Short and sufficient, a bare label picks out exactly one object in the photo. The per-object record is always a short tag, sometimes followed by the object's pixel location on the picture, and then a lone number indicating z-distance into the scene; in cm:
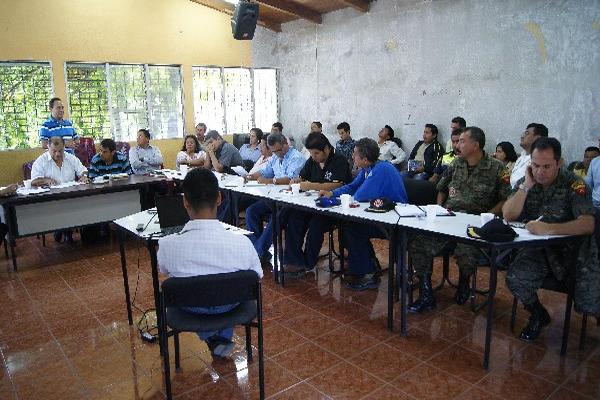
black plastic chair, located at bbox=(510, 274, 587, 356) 270
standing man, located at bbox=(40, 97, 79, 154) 639
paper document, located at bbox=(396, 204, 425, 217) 310
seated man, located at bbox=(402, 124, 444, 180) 665
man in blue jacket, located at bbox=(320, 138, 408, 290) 366
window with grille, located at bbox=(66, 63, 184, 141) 777
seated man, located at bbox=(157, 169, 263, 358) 212
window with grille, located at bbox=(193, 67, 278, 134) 908
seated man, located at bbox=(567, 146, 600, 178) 498
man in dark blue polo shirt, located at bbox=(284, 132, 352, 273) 409
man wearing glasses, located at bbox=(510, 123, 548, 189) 443
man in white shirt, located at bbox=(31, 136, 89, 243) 513
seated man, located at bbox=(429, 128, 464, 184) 629
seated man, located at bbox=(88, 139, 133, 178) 551
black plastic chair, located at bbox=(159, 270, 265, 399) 199
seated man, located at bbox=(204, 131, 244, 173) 599
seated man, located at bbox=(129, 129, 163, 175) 646
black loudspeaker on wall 596
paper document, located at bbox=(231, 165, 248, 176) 527
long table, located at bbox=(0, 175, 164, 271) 447
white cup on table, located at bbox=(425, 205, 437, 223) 297
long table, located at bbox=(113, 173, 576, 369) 254
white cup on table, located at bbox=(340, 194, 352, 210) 347
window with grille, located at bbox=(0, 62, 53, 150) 709
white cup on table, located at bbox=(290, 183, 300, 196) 405
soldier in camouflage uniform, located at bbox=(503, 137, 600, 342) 263
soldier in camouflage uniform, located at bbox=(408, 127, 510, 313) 336
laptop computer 288
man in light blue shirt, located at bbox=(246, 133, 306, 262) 443
